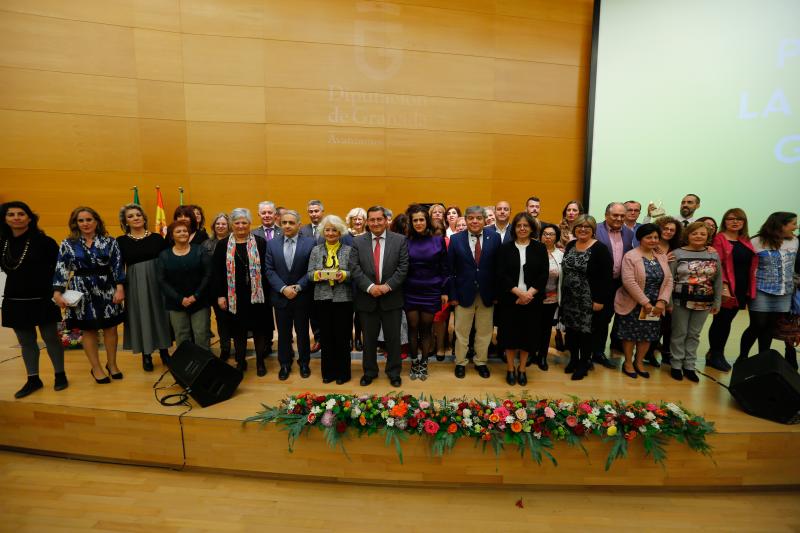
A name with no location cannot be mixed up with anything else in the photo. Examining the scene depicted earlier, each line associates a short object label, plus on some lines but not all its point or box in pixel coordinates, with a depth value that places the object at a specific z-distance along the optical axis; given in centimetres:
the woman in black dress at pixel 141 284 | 285
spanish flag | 497
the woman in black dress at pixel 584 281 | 275
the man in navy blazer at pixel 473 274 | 278
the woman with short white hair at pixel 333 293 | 264
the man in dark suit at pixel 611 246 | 301
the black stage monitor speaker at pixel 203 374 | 238
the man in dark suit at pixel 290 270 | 274
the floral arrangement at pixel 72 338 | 354
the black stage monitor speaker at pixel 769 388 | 224
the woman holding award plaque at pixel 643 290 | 278
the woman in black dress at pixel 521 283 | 267
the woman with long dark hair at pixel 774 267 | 290
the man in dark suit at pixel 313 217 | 373
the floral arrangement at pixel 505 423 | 213
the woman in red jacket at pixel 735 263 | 299
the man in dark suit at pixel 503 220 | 307
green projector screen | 513
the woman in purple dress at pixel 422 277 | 276
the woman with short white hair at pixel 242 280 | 281
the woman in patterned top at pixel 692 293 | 278
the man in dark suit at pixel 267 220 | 335
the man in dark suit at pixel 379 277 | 262
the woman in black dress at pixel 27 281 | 250
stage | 217
